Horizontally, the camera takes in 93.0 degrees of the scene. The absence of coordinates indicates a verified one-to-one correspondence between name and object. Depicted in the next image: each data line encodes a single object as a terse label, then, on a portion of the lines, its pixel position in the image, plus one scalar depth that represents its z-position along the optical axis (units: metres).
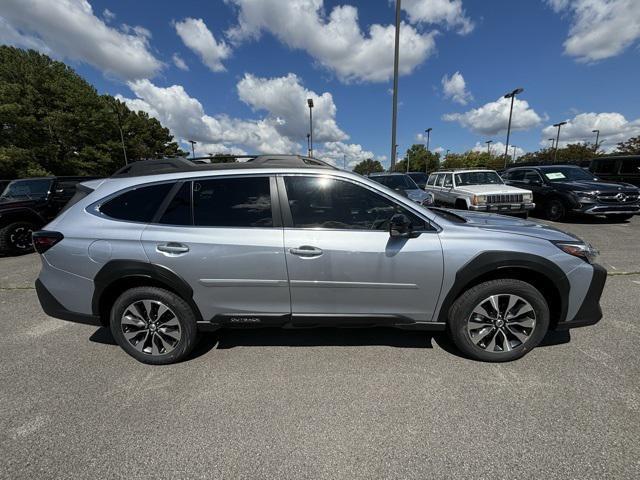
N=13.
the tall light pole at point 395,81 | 11.22
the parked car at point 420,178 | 16.23
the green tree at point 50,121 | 23.53
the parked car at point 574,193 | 8.52
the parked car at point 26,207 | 7.06
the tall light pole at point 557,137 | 39.38
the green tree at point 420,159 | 75.38
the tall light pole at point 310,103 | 22.02
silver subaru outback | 2.50
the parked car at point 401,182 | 8.95
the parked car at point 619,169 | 10.73
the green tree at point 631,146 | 38.92
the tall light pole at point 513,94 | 26.26
